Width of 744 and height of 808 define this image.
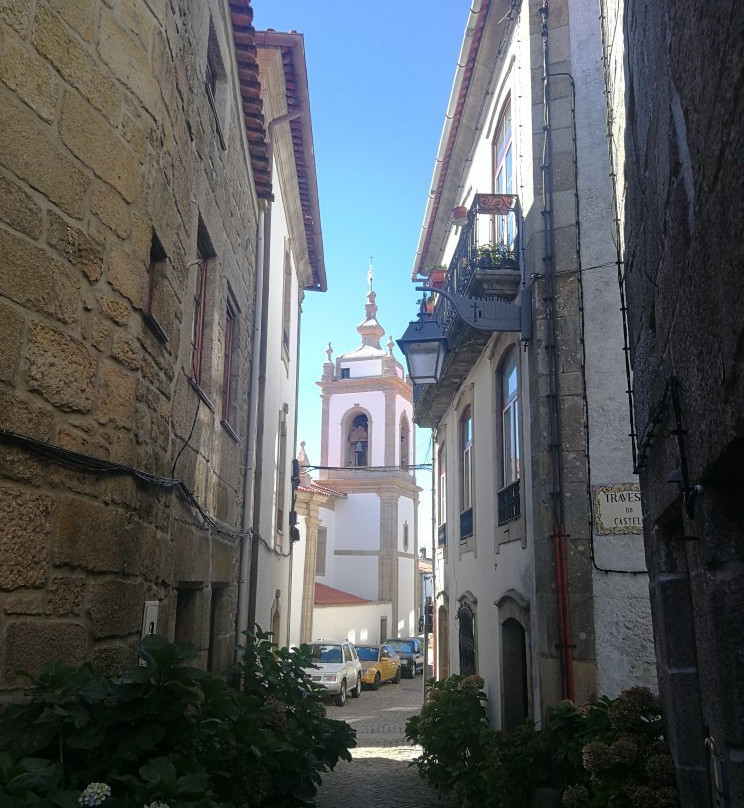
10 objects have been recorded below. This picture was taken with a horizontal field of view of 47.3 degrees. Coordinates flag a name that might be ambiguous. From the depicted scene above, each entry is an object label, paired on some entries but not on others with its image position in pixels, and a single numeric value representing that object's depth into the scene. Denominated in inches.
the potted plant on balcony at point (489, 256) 328.5
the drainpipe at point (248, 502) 324.5
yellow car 968.9
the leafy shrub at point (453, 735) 302.2
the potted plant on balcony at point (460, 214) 432.1
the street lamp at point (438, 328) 308.7
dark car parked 1141.7
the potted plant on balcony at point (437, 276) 457.7
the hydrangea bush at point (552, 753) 159.2
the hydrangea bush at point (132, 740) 95.5
